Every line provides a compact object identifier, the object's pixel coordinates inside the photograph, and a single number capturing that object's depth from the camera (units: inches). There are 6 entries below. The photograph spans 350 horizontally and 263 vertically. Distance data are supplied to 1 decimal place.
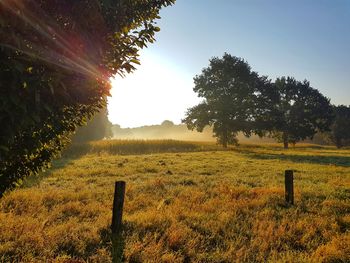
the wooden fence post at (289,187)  474.3
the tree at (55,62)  144.9
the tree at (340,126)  3294.8
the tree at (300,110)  2406.5
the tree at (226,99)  1904.5
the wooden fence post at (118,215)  302.4
